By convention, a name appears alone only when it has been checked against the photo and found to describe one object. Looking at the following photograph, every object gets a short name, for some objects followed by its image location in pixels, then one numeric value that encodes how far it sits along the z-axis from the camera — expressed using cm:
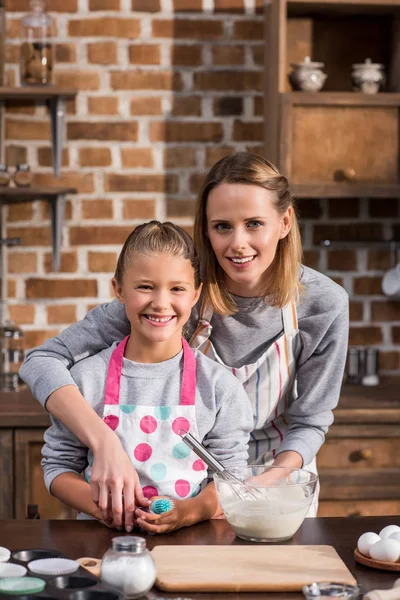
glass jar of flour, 196
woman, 259
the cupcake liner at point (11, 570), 201
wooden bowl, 209
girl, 239
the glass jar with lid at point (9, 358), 356
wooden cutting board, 203
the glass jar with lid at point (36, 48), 356
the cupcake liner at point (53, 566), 201
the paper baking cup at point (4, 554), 206
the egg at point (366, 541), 213
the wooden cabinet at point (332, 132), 346
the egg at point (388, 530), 215
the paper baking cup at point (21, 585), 195
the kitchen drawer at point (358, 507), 335
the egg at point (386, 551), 210
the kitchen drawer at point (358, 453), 333
